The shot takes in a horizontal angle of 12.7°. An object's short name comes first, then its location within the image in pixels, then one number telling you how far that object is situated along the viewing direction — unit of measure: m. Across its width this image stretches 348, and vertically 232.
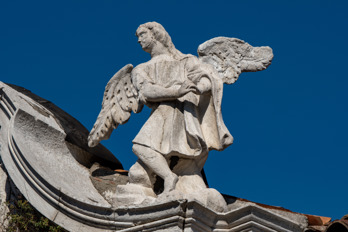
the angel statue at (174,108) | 14.82
